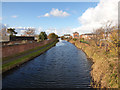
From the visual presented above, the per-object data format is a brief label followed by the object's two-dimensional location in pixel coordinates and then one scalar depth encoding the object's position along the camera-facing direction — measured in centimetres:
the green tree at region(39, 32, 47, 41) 6294
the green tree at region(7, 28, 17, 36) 6694
